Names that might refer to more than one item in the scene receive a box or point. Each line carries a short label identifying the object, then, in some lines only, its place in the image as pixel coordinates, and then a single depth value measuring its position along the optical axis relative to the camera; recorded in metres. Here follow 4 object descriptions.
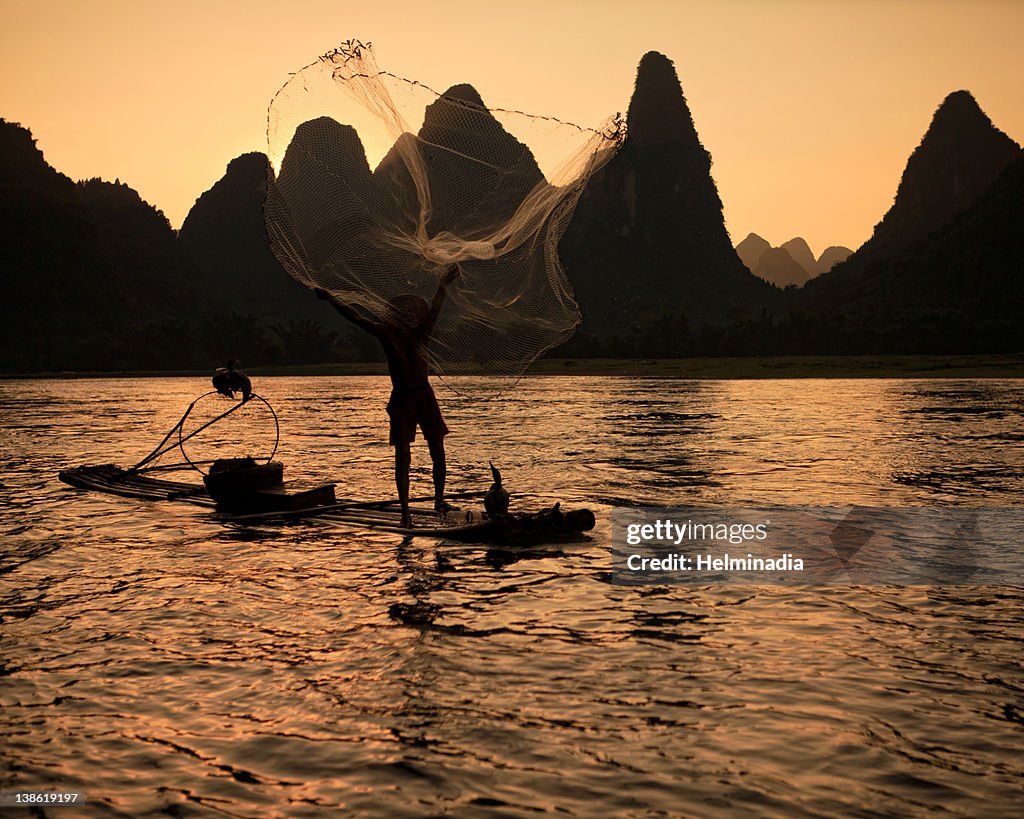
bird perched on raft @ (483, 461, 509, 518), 9.59
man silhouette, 9.31
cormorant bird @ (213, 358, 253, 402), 11.68
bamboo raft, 9.62
